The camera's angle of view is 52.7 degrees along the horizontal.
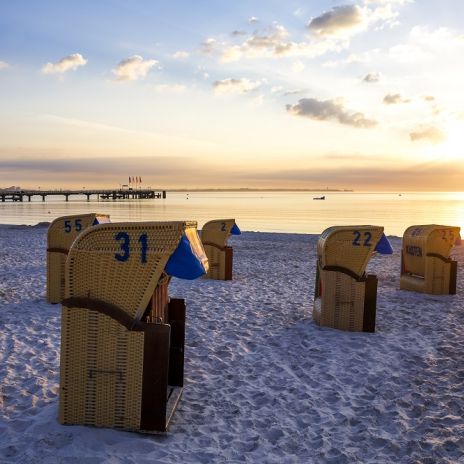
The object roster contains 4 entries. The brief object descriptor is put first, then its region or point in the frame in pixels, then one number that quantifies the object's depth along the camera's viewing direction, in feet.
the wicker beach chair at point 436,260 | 37.78
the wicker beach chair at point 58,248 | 32.01
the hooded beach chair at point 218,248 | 42.91
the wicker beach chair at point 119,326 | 14.05
